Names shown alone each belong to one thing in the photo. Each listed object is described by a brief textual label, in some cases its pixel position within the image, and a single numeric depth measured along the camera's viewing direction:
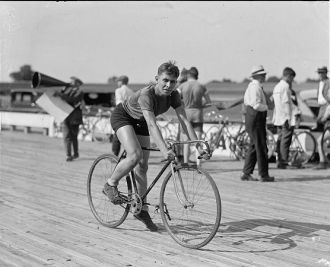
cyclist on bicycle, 5.52
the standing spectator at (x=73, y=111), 12.84
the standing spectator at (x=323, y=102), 11.52
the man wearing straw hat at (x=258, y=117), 9.66
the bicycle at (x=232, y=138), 13.07
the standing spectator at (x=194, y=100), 11.56
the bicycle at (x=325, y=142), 11.77
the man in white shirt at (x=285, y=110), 11.16
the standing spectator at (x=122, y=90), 12.45
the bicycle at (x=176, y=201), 5.41
